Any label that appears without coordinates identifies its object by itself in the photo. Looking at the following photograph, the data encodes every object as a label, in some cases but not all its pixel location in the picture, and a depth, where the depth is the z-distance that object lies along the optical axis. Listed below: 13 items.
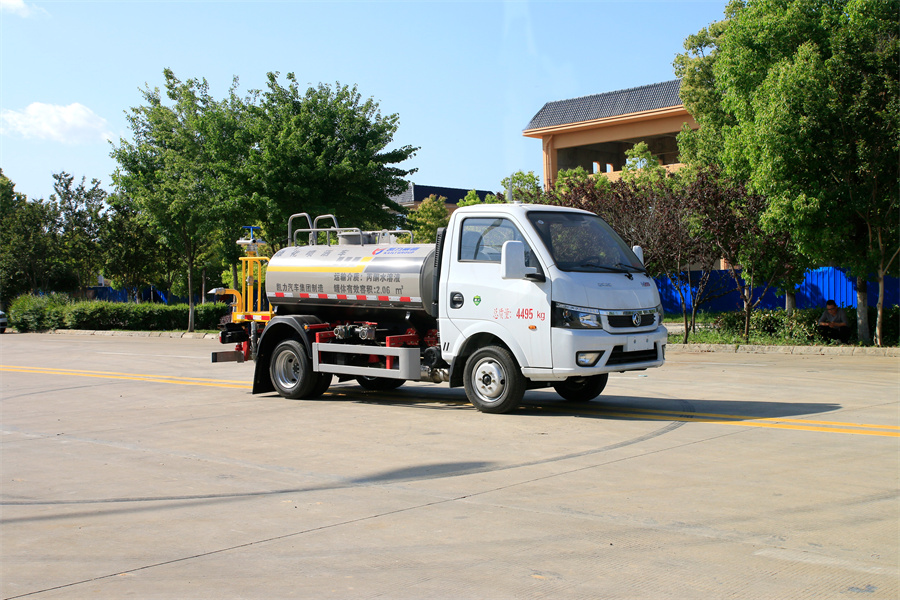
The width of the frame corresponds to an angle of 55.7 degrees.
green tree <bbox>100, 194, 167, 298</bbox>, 42.81
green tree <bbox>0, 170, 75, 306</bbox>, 49.41
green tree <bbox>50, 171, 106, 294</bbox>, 45.75
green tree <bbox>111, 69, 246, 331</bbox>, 31.98
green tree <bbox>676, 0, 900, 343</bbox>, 19.08
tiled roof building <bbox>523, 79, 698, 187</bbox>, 48.88
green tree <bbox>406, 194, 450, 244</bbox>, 64.06
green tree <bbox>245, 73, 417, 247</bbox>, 29.25
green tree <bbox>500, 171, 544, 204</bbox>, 48.72
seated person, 21.14
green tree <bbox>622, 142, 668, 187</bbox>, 38.50
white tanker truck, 10.01
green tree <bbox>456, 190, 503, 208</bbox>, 49.22
